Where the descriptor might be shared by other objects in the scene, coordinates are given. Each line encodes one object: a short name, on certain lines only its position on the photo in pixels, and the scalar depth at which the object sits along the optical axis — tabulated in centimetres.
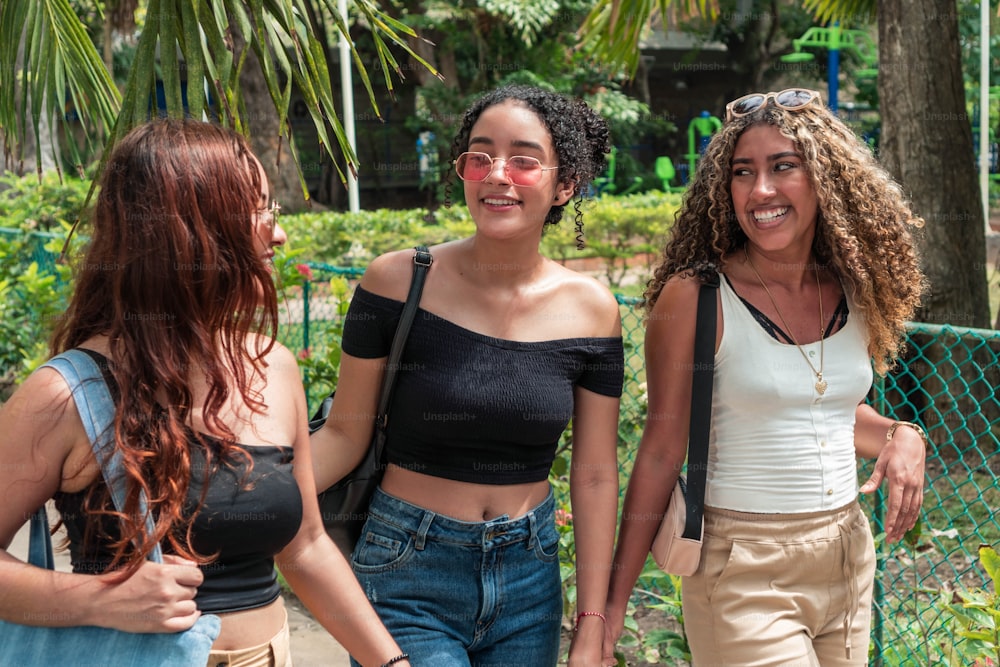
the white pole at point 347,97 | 1219
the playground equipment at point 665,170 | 2072
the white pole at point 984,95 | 1376
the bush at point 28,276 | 579
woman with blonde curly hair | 221
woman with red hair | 151
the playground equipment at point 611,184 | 2012
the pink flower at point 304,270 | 435
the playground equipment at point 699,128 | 2055
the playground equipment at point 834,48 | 1802
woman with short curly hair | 212
